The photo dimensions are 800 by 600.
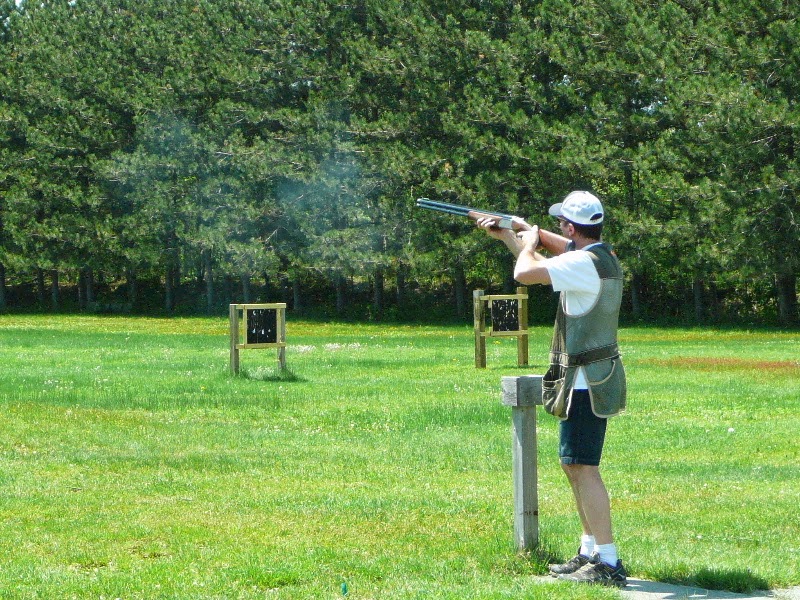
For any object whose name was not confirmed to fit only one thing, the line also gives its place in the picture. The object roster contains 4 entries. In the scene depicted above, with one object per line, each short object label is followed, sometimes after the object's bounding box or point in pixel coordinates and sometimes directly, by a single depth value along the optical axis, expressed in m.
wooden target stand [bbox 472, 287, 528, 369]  43.59
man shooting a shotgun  12.24
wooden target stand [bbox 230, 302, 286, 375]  39.44
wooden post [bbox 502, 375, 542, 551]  13.20
